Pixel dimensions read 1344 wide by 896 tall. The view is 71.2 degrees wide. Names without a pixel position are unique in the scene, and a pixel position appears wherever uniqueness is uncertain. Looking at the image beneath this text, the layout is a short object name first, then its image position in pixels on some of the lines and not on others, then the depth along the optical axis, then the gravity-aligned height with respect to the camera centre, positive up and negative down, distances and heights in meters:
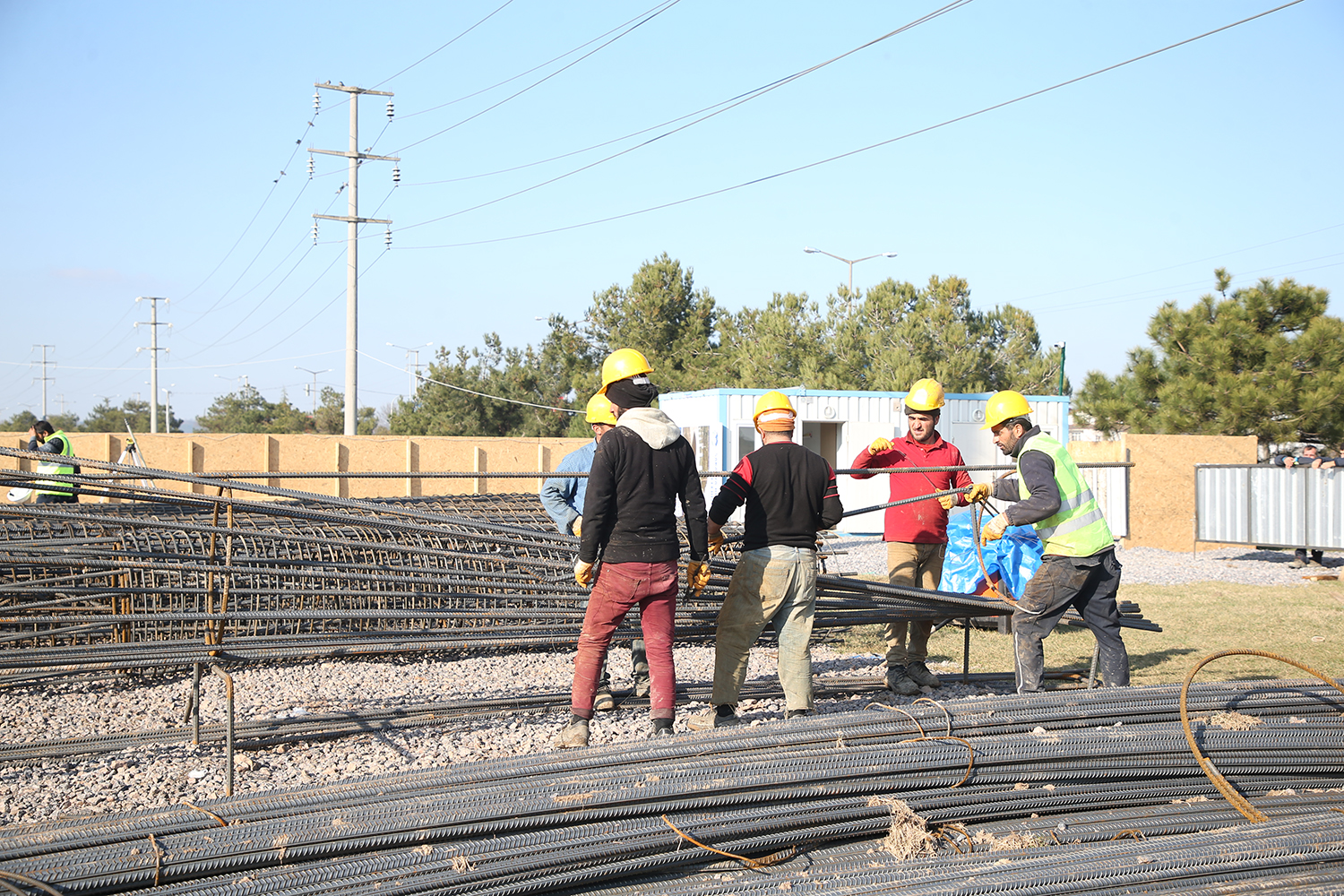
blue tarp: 8.34 -1.10
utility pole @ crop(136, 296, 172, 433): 46.37 +4.53
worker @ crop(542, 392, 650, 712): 5.73 -0.41
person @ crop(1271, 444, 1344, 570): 14.23 -0.37
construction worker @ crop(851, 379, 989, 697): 5.95 -0.53
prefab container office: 18.38 +0.38
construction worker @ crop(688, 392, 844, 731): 4.81 -0.64
